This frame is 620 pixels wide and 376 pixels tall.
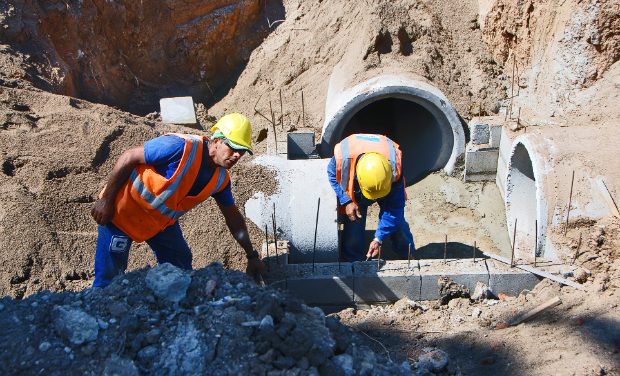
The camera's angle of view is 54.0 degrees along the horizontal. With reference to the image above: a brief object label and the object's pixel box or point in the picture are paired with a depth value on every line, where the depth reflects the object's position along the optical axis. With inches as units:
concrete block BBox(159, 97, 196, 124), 280.5
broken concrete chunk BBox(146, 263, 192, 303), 114.2
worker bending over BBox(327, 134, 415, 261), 177.6
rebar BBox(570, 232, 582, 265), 182.9
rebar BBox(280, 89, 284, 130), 285.6
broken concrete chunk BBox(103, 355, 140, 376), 100.4
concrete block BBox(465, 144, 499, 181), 269.0
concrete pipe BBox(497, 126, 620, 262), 191.2
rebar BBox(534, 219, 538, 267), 190.1
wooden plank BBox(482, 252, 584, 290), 174.1
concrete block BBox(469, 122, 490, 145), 266.1
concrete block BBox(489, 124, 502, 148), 263.3
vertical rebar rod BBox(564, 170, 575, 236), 190.7
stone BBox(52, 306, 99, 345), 104.5
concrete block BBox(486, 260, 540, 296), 185.8
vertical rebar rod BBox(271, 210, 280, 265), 185.5
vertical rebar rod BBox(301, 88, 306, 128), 280.2
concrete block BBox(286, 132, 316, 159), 255.3
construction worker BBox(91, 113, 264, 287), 142.8
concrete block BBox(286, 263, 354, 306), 185.3
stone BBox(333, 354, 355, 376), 105.7
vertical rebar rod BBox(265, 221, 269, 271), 188.7
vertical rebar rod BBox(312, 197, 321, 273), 189.7
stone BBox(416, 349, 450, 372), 125.9
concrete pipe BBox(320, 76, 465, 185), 253.7
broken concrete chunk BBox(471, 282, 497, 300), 183.7
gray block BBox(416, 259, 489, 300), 187.2
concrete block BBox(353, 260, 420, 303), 187.5
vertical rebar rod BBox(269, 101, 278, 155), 257.1
